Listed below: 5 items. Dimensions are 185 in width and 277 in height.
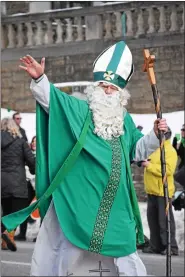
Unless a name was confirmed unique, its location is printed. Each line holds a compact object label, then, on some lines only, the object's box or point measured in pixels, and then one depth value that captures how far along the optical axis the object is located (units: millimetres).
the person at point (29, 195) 13777
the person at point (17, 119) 13547
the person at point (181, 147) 13192
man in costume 7062
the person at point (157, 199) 11930
